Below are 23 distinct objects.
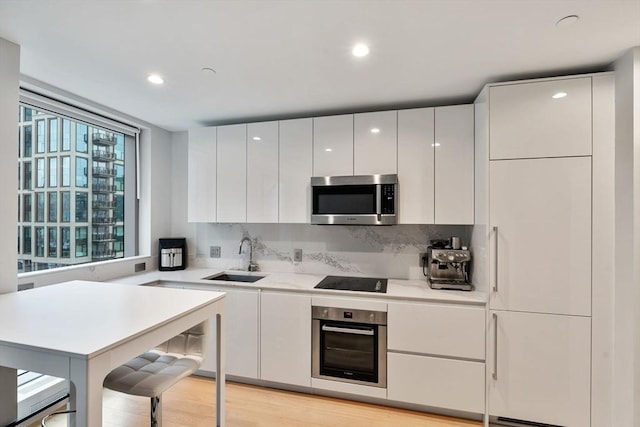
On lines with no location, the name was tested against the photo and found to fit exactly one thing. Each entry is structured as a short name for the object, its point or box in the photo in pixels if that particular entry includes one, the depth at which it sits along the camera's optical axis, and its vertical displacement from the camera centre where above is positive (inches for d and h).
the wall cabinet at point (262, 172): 114.0 +14.6
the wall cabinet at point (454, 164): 95.4 +14.8
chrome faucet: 126.3 -17.6
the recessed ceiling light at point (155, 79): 84.3 +36.2
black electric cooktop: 98.8 -24.0
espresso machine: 94.4 -17.0
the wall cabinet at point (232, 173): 117.5 +14.5
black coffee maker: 126.1 -16.9
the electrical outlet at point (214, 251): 133.8 -16.9
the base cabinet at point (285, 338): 98.7 -40.0
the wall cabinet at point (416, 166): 99.0 +14.8
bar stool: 54.4 -29.9
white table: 40.6 -17.9
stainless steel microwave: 99.8 +4.2
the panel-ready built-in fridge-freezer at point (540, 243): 77.7 -7.7
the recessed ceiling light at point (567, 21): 58.9 +36.5
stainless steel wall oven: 93.1 -40.5
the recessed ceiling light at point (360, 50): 69.3 +36.6
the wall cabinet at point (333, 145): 106.0 +22.8
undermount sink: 117.4 -24.9
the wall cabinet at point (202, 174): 121.3 +14.6
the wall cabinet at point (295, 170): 110.2 +15.0
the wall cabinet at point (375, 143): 102.0 +22.8
